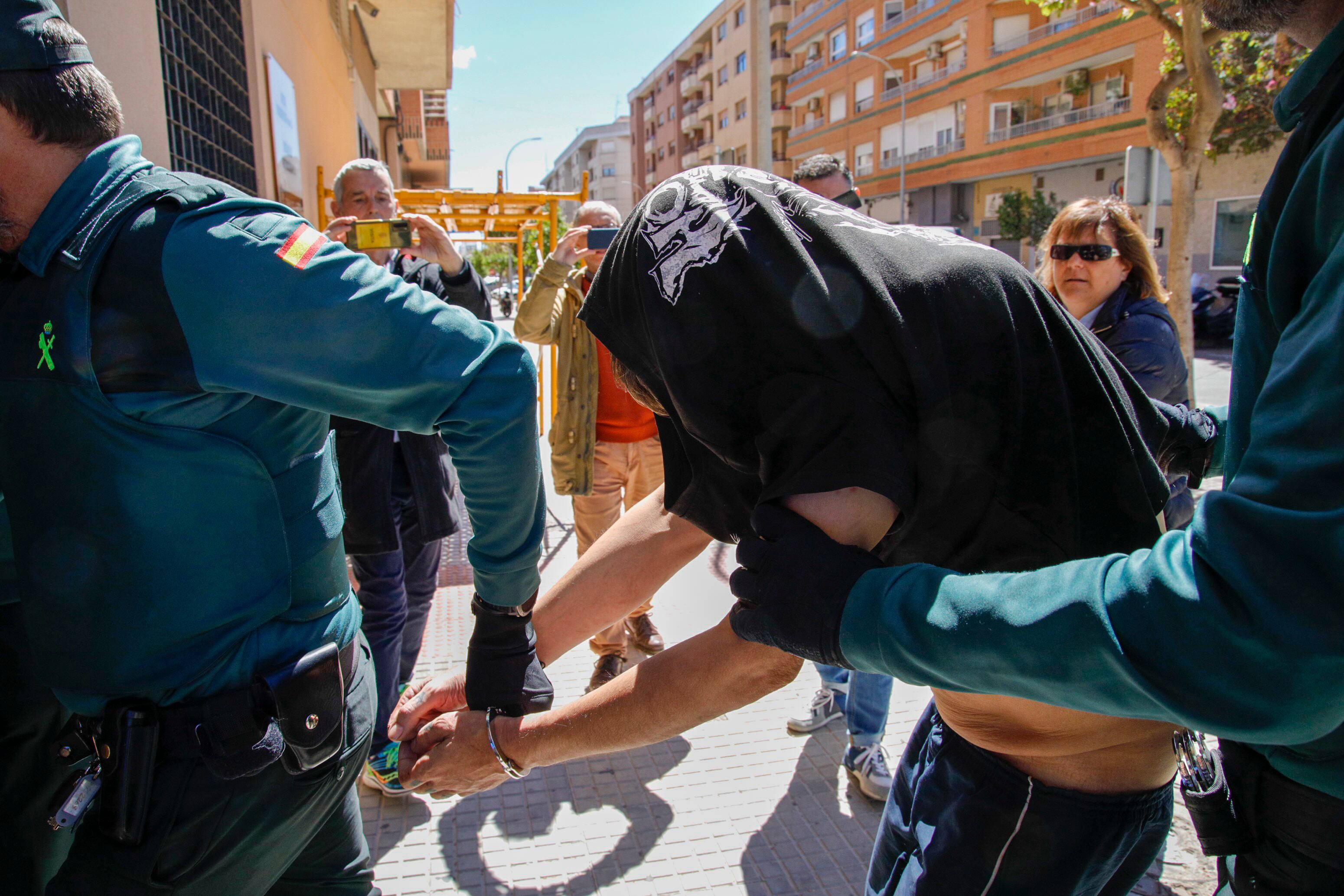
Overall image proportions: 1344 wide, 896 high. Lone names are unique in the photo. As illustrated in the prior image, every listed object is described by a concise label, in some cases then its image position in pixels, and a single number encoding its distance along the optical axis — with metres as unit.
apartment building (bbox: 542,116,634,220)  86.62
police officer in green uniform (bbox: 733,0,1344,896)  0.73
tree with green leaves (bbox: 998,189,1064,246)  28.48
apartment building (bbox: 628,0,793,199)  46.59
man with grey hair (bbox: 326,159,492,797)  3.04
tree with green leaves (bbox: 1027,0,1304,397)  6.73
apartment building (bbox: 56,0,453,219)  3.64
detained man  1.07
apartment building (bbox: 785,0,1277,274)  26.25
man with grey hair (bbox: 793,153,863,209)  4.11
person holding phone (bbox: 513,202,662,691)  4.20
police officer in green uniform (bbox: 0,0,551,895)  1.23
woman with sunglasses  3.08
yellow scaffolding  6.41
